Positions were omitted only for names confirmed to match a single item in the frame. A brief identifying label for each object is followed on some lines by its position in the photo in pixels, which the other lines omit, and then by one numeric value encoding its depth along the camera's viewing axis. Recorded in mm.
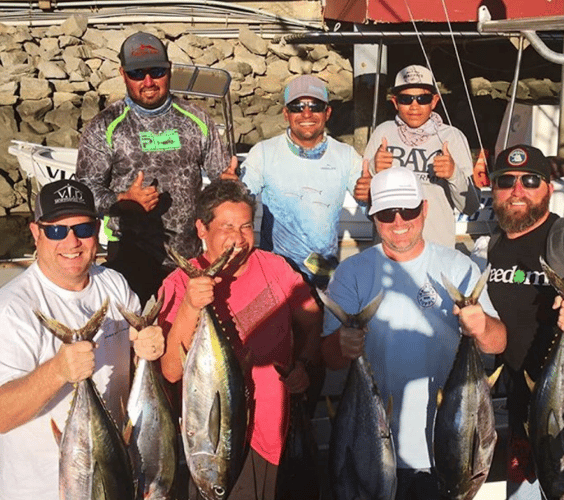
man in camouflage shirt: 3906
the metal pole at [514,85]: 5123
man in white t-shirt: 2471
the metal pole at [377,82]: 6152
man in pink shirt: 3029
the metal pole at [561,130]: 6039
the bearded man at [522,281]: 3334
